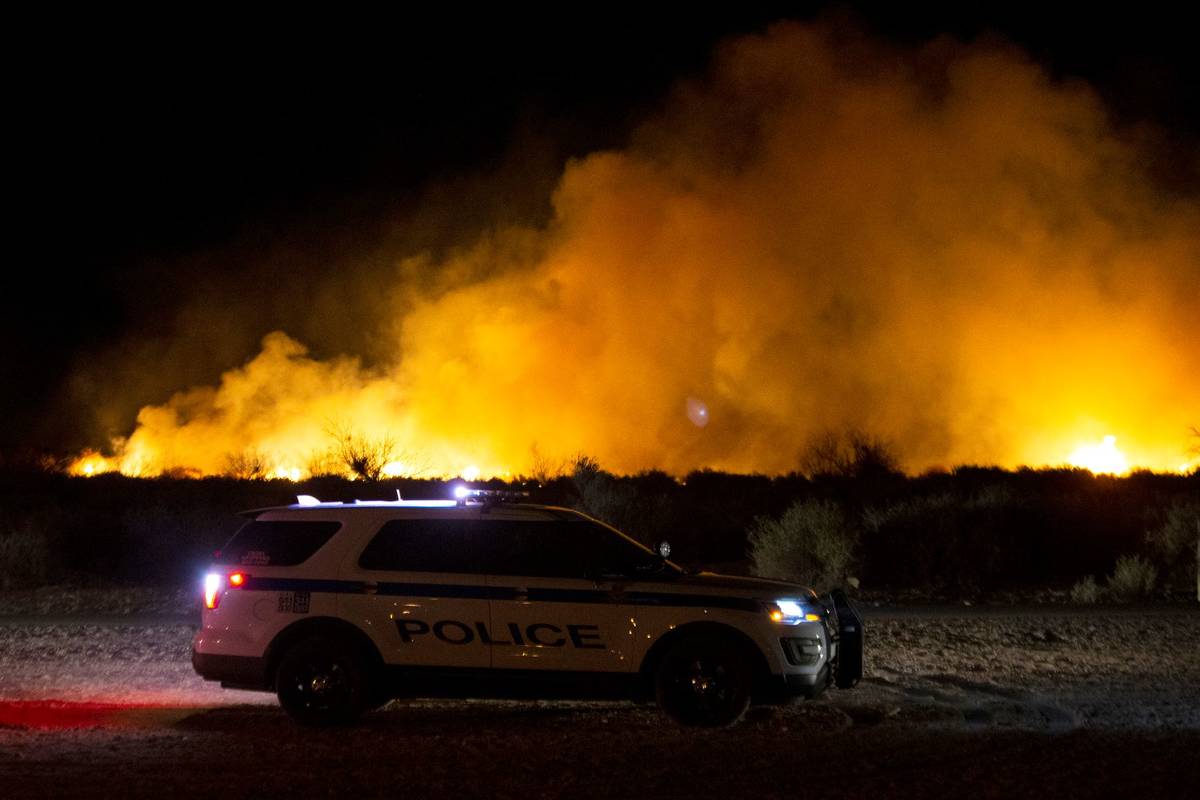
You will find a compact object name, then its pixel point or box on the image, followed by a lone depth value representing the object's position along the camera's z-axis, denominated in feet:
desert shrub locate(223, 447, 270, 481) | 170.09
